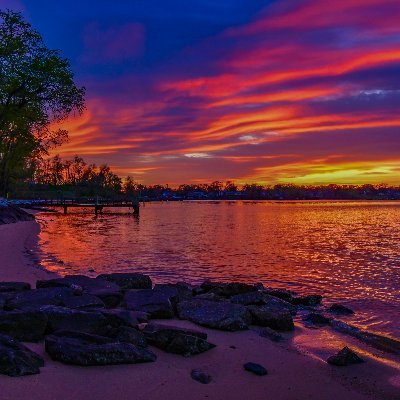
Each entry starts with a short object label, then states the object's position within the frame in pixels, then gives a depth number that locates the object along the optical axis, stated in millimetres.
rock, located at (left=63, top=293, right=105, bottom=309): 8984
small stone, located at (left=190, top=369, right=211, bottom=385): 5941
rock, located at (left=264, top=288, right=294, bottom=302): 13466
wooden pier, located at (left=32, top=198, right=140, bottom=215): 87600
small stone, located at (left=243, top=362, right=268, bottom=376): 6410
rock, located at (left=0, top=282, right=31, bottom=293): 10504
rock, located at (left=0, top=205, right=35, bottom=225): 47656
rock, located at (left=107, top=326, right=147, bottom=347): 6875
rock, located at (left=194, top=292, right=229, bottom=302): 11816
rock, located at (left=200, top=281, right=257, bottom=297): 13023
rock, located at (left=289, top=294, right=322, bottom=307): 13141
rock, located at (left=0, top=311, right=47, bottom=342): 6805
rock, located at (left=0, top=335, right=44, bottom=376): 5359
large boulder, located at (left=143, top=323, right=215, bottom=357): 6934
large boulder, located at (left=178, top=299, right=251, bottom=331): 8773
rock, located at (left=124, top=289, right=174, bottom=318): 9438
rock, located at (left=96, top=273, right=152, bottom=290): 12984
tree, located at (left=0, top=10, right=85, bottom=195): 31609
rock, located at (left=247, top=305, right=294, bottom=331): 9477
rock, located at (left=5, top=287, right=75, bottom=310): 8750
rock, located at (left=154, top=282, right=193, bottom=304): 10578
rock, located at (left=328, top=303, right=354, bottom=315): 12133
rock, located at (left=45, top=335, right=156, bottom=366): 5980
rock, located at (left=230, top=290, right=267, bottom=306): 11453
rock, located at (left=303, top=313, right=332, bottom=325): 10586
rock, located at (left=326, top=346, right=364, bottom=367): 7195
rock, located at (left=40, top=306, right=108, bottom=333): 7277
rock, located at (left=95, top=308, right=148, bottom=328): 7660
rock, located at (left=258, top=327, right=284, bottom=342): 8570
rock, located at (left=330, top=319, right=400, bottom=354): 8828
